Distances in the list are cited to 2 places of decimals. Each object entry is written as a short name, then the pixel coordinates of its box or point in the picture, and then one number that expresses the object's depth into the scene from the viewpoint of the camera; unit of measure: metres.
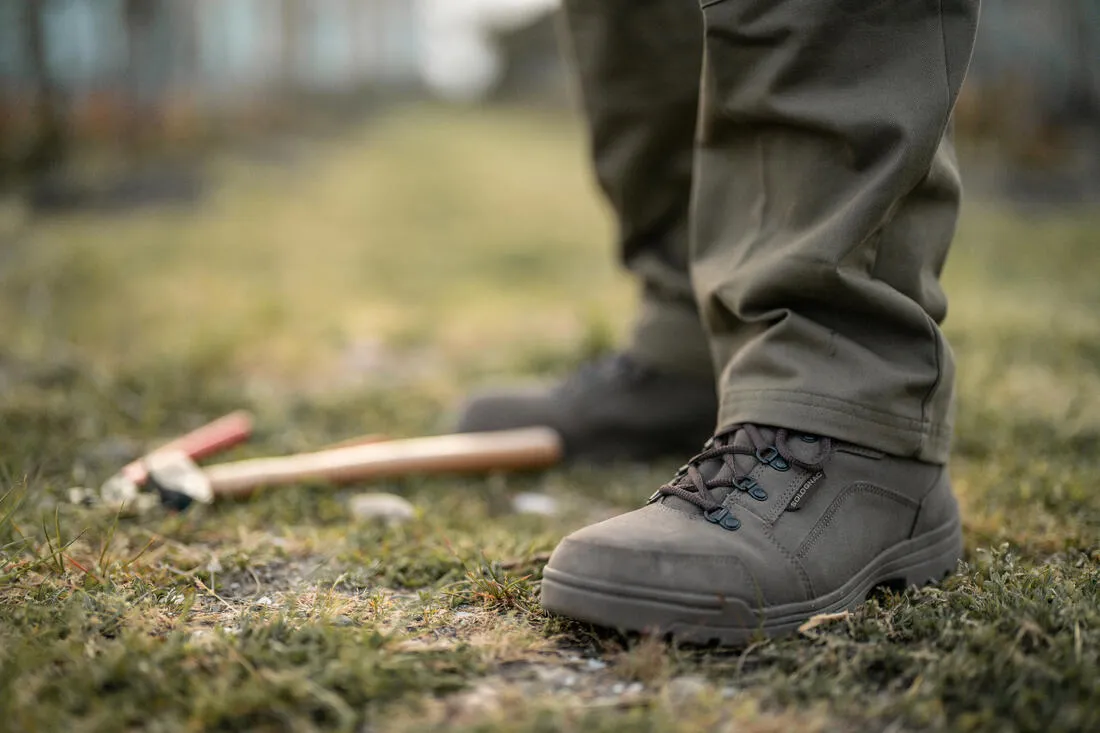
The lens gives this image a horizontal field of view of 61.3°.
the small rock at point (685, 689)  1.04
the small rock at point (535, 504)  1.88
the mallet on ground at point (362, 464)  1.78
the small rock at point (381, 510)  1.77
